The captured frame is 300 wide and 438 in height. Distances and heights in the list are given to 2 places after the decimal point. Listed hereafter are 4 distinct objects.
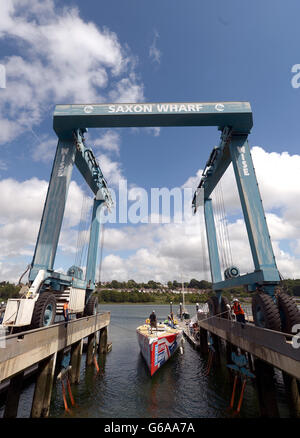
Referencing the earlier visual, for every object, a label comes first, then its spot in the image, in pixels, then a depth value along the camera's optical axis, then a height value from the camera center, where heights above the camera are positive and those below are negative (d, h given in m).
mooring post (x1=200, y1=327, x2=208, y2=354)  20.71 -2.48
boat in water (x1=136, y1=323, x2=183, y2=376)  14.57 -2.08
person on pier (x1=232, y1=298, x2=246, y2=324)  11.22 +0.00
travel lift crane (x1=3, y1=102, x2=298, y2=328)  11.33 +7.77
